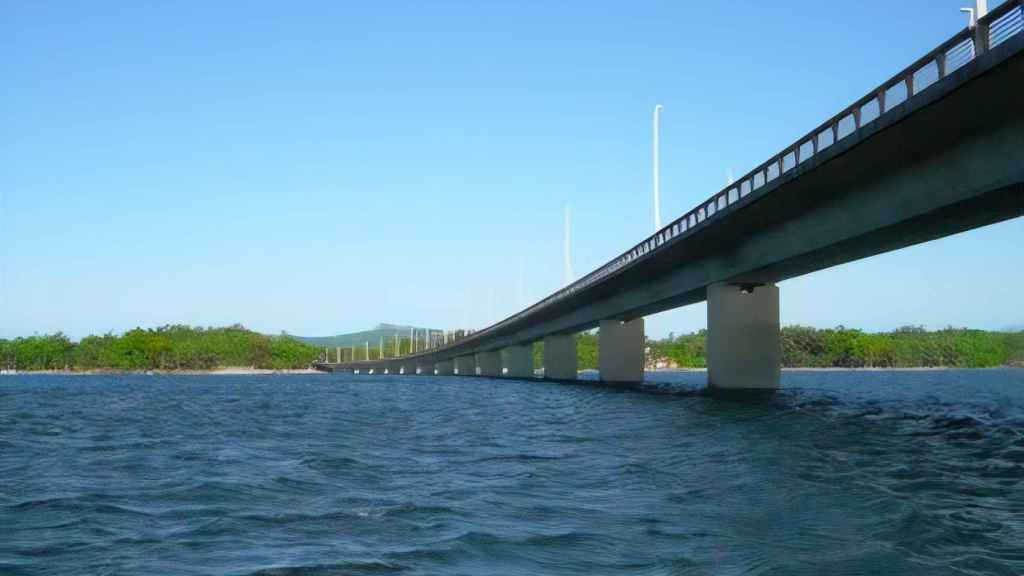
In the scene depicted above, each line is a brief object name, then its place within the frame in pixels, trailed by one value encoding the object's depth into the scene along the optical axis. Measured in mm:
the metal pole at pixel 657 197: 65312
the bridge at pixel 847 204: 23375
